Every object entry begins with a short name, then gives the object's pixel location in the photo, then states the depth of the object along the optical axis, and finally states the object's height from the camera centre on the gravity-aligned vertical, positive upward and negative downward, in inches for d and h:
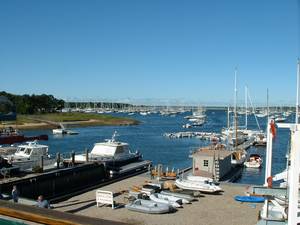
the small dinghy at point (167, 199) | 758.5 -182.9
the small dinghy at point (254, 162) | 1978.3 -285.5
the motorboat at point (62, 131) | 4454.0 -318.1
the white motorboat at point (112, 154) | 1455.8 -191.0
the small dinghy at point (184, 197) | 795.2 -183.5
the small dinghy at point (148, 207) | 707.4 -180.9
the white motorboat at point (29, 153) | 1441.4 -185.5
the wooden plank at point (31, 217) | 213.8 -62.2
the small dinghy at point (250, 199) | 792.9 -184.8
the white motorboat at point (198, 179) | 988.7 -186.4
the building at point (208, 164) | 1232.8 -185.6
